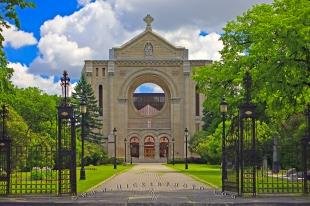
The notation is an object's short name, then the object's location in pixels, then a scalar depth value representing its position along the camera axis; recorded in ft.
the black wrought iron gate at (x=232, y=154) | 75.87
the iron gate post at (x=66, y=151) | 72.79
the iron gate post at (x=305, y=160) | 73.31
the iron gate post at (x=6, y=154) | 72.10
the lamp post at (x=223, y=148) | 85.48
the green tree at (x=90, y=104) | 324.39
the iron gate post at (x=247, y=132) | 71.67
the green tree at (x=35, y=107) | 255.91
